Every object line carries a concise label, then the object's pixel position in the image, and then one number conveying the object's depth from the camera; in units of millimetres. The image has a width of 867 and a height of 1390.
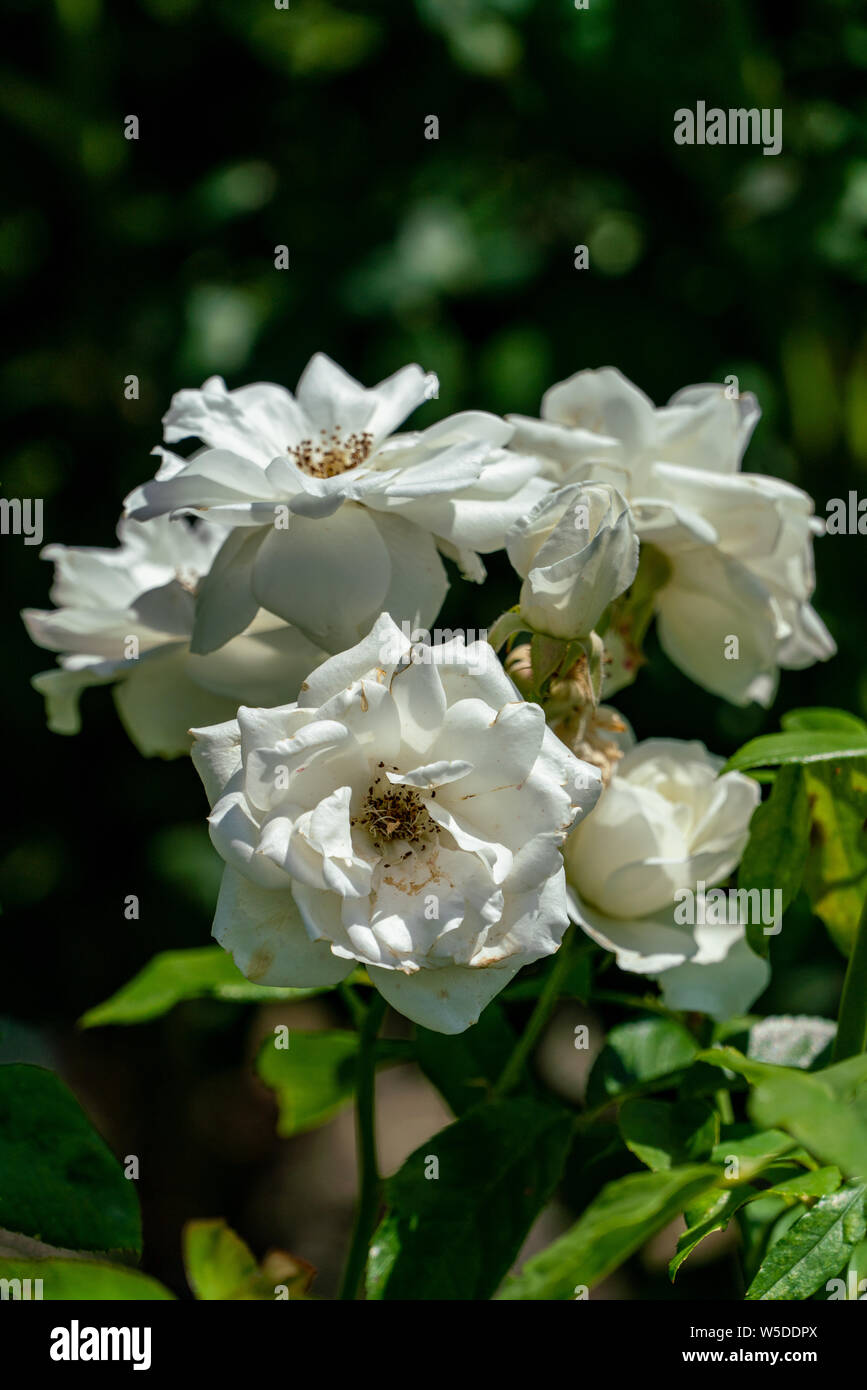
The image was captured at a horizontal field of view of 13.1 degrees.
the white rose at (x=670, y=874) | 667
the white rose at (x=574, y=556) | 634
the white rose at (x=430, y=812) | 611
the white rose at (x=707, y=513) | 681
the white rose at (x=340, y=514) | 642
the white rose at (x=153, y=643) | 666
